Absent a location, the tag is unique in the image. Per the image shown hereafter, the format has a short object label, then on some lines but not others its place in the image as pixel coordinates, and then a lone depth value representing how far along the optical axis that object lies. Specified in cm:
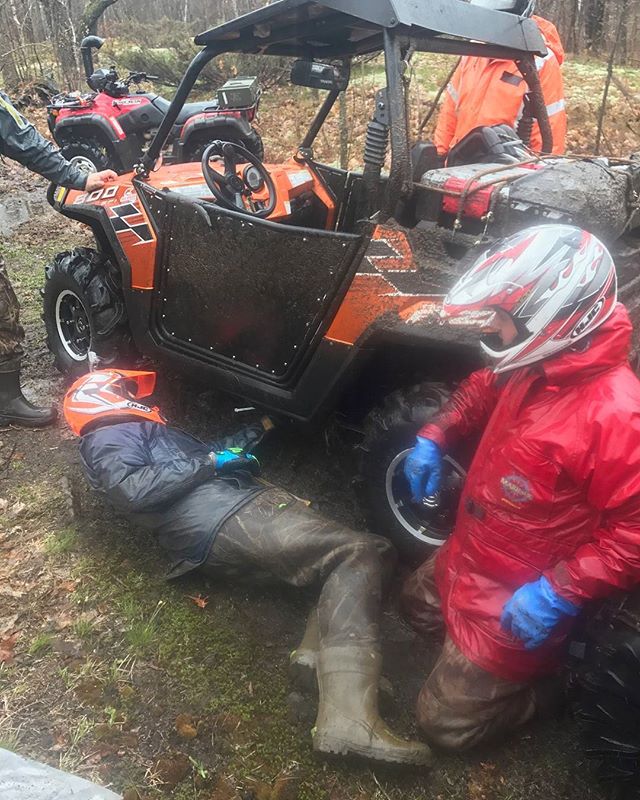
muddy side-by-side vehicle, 246
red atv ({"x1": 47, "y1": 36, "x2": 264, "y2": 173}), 779
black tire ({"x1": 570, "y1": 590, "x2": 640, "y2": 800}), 164
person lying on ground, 204
